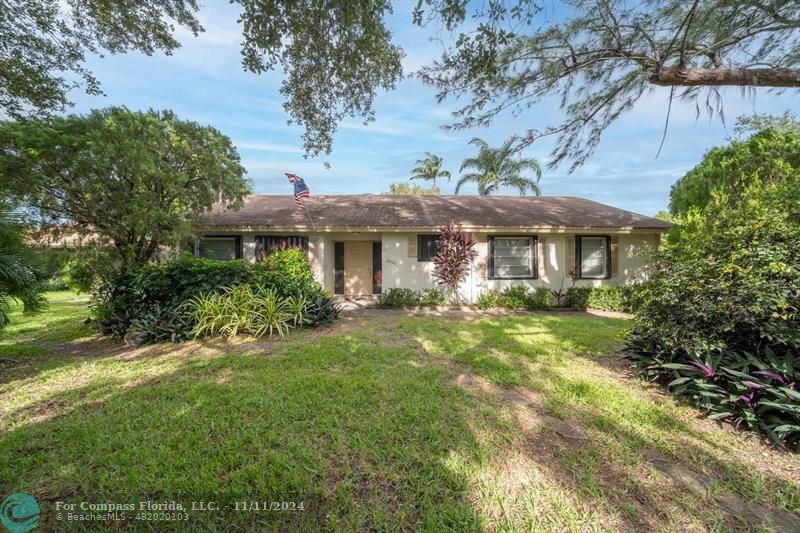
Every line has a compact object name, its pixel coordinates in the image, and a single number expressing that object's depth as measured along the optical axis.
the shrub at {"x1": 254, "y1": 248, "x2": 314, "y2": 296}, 7.31
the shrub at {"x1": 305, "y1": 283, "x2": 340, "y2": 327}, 7.11
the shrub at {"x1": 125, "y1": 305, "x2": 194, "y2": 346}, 6.02
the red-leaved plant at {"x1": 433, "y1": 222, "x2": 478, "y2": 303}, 10.18
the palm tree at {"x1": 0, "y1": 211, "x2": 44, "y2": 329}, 4.34
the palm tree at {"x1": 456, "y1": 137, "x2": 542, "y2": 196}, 19.72
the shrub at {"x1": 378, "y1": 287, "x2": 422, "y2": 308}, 10.38
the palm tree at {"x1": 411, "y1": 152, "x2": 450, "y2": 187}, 27.16
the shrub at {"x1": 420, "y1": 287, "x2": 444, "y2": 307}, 10.59
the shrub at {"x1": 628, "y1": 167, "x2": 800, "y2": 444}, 3.00
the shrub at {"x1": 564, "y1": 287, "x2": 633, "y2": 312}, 10.45
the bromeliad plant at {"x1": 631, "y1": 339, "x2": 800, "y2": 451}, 2.79
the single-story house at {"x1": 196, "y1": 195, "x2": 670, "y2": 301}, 10.63
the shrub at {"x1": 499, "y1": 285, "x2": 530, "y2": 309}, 10.45
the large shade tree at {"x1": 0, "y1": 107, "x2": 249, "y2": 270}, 5.91
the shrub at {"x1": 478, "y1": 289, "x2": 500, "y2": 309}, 10.39
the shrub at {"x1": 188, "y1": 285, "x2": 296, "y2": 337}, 6.24
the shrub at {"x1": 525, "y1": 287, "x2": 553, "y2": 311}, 10.40
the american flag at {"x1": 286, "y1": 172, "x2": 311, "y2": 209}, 9.34
